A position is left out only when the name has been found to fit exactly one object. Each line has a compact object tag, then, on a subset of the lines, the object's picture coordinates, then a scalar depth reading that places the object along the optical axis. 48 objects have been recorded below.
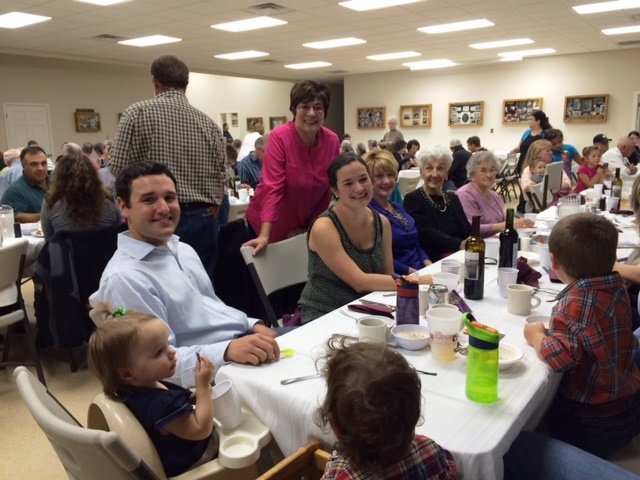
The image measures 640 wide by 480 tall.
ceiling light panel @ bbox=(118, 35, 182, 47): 8.62
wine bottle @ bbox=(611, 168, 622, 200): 4.12
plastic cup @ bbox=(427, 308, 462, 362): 1.38
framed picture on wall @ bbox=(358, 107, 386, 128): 14.61
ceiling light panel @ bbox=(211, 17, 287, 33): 7.60
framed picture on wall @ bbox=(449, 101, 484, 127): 13.16
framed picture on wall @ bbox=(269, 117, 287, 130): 16.12
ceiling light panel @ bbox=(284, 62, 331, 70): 12.23
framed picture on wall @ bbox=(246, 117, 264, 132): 15.49
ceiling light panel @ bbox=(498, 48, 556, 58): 11.12
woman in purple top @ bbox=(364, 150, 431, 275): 2.76
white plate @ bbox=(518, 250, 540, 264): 2.45
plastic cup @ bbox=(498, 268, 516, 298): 1.94
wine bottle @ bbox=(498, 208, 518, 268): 2.18
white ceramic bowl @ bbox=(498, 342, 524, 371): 1.34
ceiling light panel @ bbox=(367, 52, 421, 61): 11.02
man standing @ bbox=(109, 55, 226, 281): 2.66
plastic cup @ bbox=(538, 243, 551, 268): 2.32
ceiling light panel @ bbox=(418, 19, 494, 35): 8.15
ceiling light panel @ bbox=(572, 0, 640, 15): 7.13
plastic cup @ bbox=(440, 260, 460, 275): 2.14
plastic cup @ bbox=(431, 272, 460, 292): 1.91
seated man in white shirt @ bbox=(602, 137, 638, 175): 6.56
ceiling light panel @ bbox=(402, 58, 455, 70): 12.41
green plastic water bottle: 1.19
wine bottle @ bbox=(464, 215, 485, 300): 1.89
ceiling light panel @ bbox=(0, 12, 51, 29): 6.79
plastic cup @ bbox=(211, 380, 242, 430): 1.27
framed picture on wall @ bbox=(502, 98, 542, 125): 12.41
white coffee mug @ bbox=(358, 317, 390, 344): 1.48
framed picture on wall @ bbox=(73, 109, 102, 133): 11.19
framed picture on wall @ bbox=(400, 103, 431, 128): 13.95
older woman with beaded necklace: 3.06
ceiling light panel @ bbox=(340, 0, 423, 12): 6.73
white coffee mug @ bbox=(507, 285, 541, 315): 1.76
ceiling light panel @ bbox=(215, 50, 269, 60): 10.45
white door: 10.10
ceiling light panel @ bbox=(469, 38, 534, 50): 9.79
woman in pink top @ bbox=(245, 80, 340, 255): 2.79
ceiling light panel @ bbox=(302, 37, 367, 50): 9.30
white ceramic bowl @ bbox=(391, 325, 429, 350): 1.48
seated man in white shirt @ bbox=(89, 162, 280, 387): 1.52
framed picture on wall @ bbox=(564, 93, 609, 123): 11.65
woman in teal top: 2.10
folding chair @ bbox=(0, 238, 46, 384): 2.69
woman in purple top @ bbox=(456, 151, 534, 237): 3.43
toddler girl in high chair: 1.21
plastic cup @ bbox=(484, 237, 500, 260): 2.55
